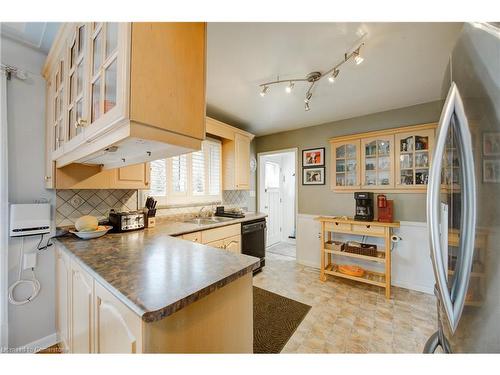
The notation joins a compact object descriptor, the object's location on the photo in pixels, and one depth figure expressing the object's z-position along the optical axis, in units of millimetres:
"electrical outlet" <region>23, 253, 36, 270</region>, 1558
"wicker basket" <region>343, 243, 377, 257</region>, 2572
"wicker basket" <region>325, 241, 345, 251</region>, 2762
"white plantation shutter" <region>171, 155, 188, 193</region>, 2590
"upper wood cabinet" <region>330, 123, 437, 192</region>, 2477
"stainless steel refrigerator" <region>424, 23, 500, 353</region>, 452
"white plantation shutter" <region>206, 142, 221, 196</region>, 3074
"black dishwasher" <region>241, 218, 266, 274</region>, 2732
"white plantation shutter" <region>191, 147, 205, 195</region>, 2834
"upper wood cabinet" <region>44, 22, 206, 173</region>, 723
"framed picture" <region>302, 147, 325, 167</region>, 3266
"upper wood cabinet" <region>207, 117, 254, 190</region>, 3150
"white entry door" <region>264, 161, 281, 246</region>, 4523
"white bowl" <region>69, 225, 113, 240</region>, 1480
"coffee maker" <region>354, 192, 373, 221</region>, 2617
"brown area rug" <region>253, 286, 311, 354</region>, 1657
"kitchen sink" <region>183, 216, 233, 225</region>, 2551
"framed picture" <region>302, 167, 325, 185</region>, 3269
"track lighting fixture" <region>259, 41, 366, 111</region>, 1511
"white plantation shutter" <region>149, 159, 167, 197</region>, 2374
